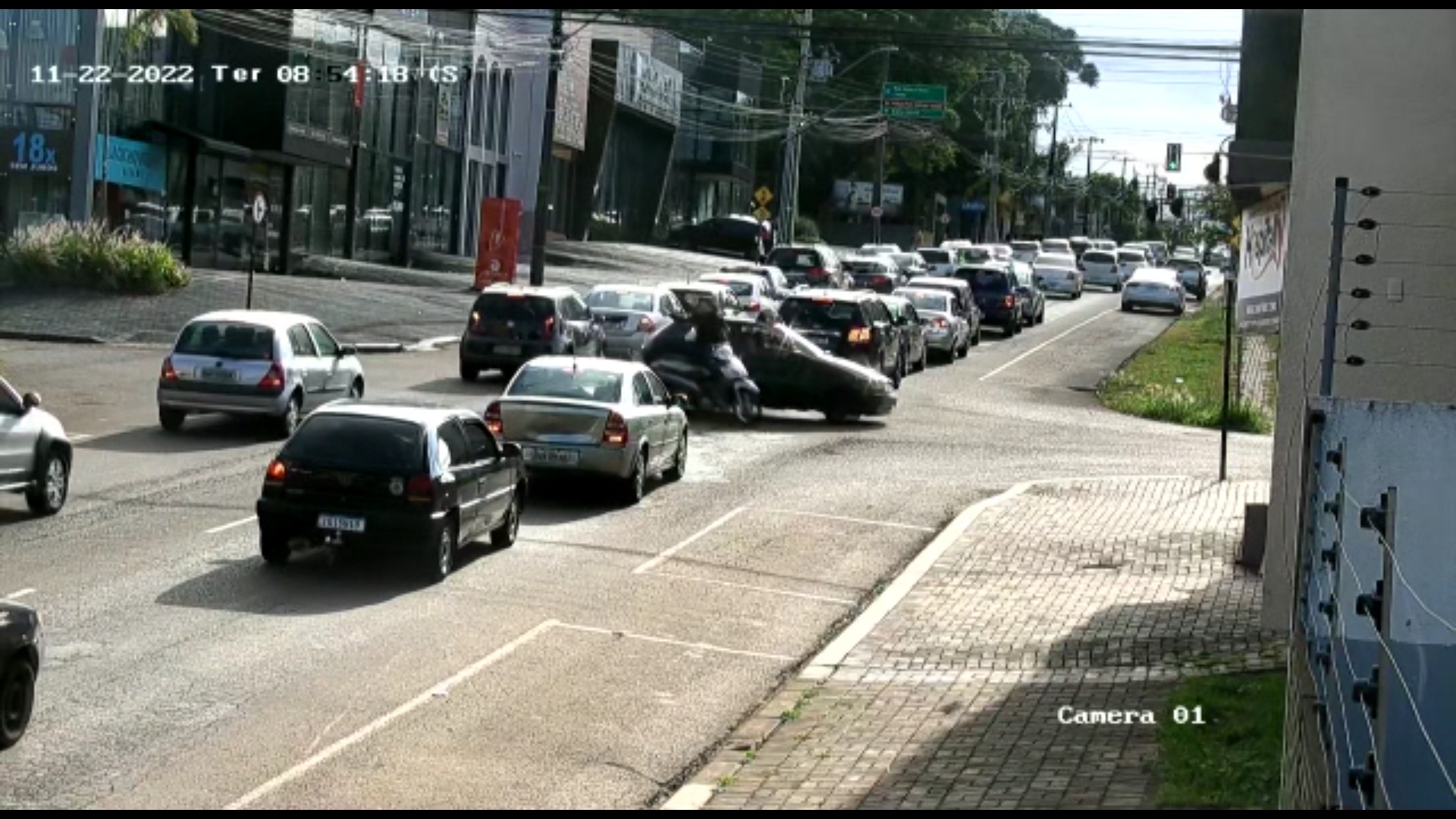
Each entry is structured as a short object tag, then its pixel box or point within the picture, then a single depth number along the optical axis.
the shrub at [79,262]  42.44
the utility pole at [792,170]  75.06
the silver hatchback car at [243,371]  26.30
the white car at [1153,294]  70.94
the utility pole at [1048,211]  134.54
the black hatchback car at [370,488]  17.86
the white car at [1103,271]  87.19
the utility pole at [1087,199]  147.62
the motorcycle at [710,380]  31.36
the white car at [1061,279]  77.44
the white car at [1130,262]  90.12
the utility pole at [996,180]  108.44
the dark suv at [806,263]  59.19
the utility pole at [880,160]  89.43
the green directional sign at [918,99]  69.19
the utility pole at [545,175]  50.09
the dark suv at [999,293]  56.38
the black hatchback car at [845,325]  37.22
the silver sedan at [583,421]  22.72
